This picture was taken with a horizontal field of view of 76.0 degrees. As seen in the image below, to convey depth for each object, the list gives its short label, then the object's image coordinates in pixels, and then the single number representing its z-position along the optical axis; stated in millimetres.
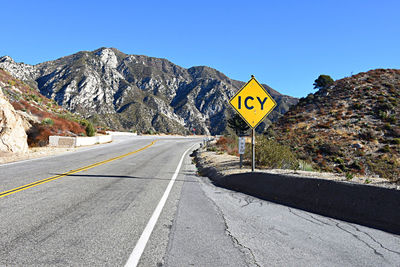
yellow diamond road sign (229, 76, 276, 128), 8891
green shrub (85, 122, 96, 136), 33803
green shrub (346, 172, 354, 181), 6283
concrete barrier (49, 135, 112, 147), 23209
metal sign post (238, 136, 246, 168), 9818
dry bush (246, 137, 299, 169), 11367
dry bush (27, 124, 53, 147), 22266
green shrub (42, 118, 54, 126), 24652
